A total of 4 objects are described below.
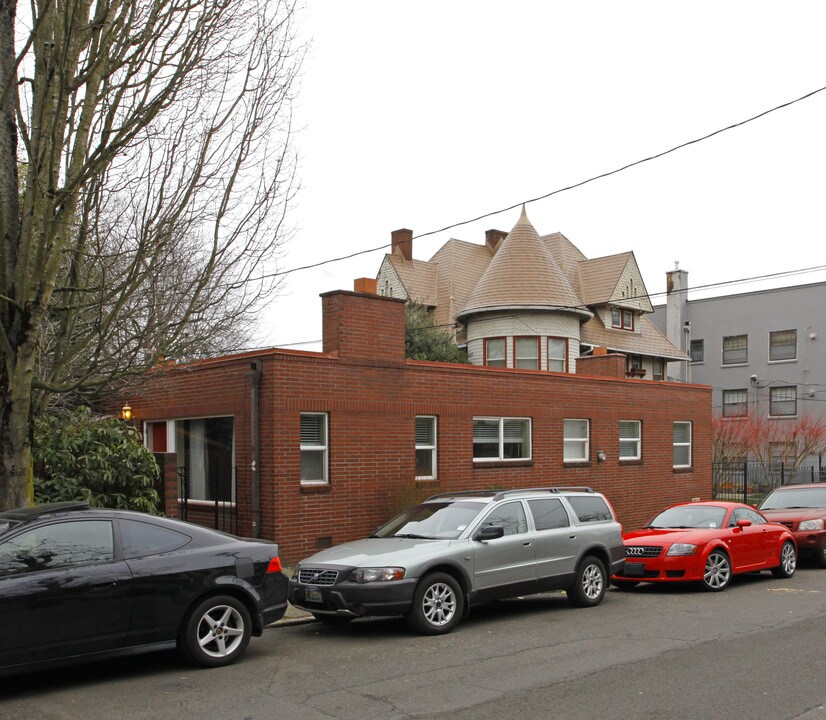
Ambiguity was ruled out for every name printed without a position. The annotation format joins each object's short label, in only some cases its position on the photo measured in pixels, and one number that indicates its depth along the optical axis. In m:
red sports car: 13.02
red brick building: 14.96
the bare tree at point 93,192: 9.15
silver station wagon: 9.51
